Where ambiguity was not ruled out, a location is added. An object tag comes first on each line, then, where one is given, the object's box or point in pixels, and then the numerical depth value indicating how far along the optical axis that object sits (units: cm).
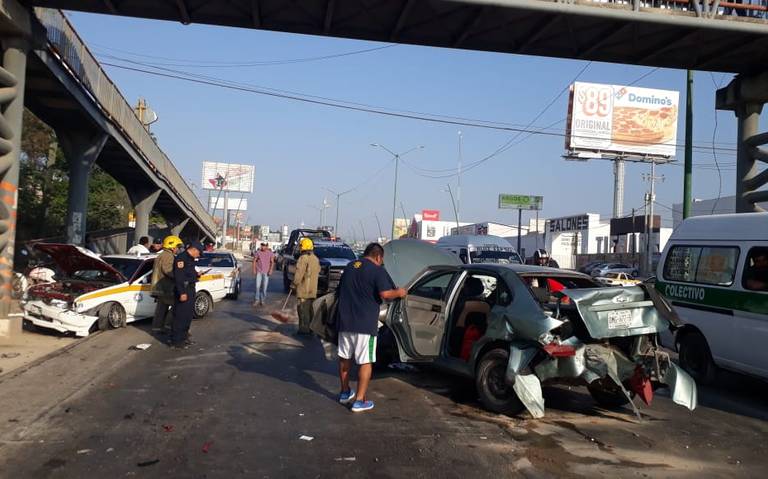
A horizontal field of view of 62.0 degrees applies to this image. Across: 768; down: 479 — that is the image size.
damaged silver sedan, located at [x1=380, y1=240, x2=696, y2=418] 653
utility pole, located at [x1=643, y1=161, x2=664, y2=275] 3459
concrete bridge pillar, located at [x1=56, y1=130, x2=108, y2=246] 1955
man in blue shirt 698
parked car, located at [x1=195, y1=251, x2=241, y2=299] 1873
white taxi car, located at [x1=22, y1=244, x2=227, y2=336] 1170
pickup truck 2022
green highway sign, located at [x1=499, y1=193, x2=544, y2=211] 7431
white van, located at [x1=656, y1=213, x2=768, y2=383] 841
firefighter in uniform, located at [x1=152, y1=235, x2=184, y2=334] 1206
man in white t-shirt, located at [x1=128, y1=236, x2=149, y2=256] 1701
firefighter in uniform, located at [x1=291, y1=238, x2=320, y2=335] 1270
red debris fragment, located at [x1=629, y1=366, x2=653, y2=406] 693
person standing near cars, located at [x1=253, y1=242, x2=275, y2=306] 1845
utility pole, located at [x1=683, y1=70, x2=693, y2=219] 1877
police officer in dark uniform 1091
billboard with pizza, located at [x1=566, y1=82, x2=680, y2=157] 5356
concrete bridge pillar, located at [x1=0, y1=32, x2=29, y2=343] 1160
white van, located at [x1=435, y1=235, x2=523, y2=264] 2169
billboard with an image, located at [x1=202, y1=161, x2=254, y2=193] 9000
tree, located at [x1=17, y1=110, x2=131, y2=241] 2734
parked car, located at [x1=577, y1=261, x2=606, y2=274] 4802
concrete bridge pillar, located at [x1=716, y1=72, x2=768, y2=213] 1506
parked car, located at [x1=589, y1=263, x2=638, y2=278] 4323
